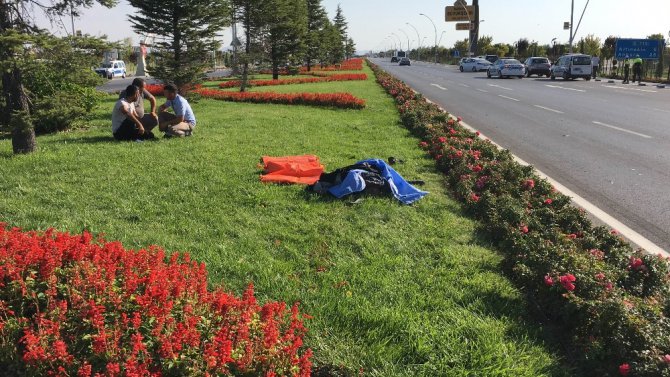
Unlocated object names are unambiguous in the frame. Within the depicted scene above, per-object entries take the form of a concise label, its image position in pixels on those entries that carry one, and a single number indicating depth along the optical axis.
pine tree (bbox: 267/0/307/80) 29.94
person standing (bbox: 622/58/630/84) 32.84
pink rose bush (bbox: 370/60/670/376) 2.64
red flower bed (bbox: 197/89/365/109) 15.77
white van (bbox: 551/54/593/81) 34.50
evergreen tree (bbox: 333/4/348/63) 78.62
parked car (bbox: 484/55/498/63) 68.31
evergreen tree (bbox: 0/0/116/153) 6.61
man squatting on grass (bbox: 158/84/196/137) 9.38
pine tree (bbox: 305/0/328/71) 45.87
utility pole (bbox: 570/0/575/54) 46.30
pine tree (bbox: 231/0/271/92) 24.83
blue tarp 5.65
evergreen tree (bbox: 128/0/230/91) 15.54
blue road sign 36.53
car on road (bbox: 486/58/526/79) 37.38
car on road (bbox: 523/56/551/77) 39.09
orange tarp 6.34
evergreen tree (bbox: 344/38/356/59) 99.50
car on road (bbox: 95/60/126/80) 44.75
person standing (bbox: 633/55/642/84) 32.69
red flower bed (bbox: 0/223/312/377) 2.19
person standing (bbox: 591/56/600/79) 37.02
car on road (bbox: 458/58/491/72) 52.91
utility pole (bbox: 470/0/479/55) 78.81
